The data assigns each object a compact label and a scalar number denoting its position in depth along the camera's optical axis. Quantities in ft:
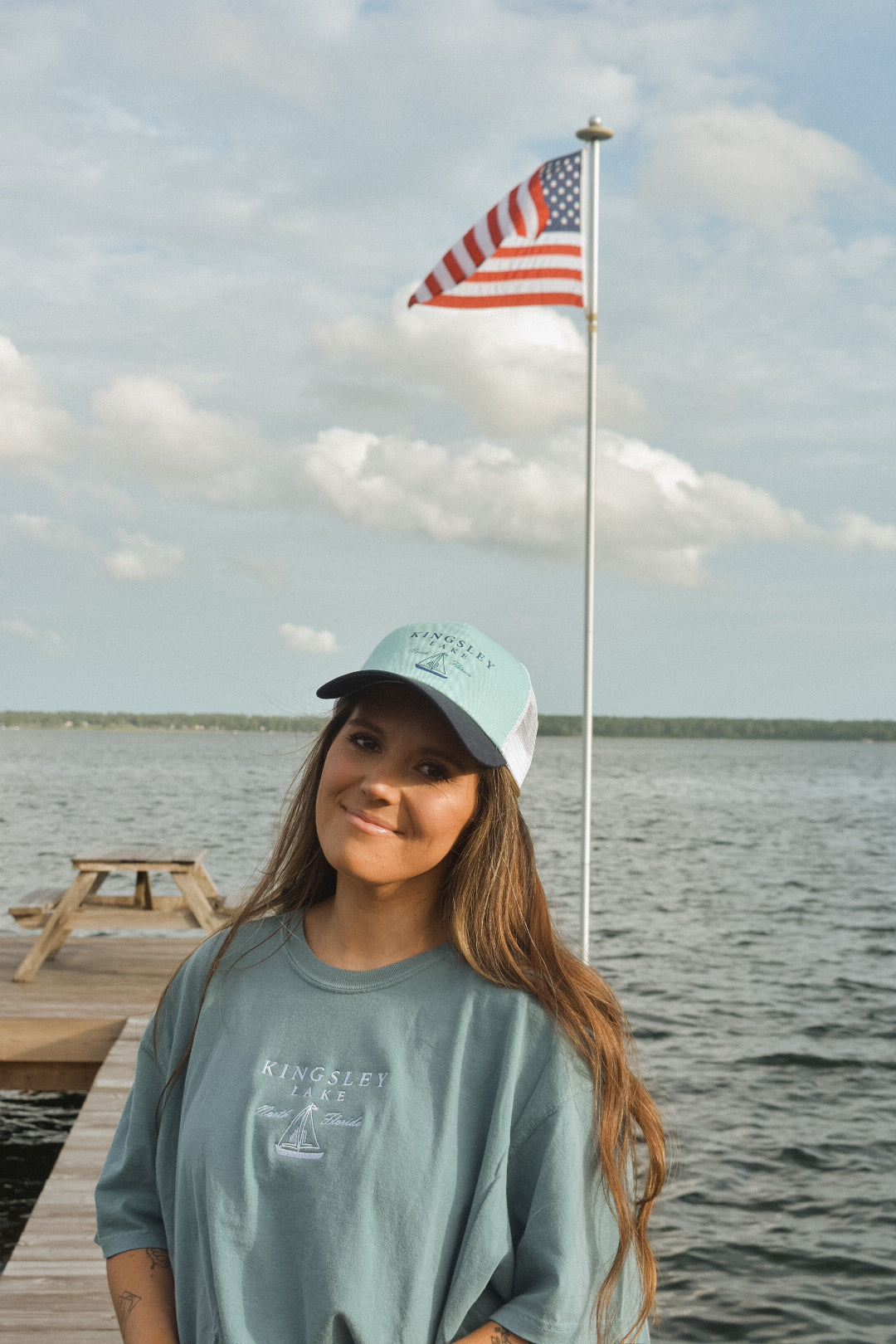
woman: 4.73
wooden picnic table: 28.09
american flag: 30.99
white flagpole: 31.96
